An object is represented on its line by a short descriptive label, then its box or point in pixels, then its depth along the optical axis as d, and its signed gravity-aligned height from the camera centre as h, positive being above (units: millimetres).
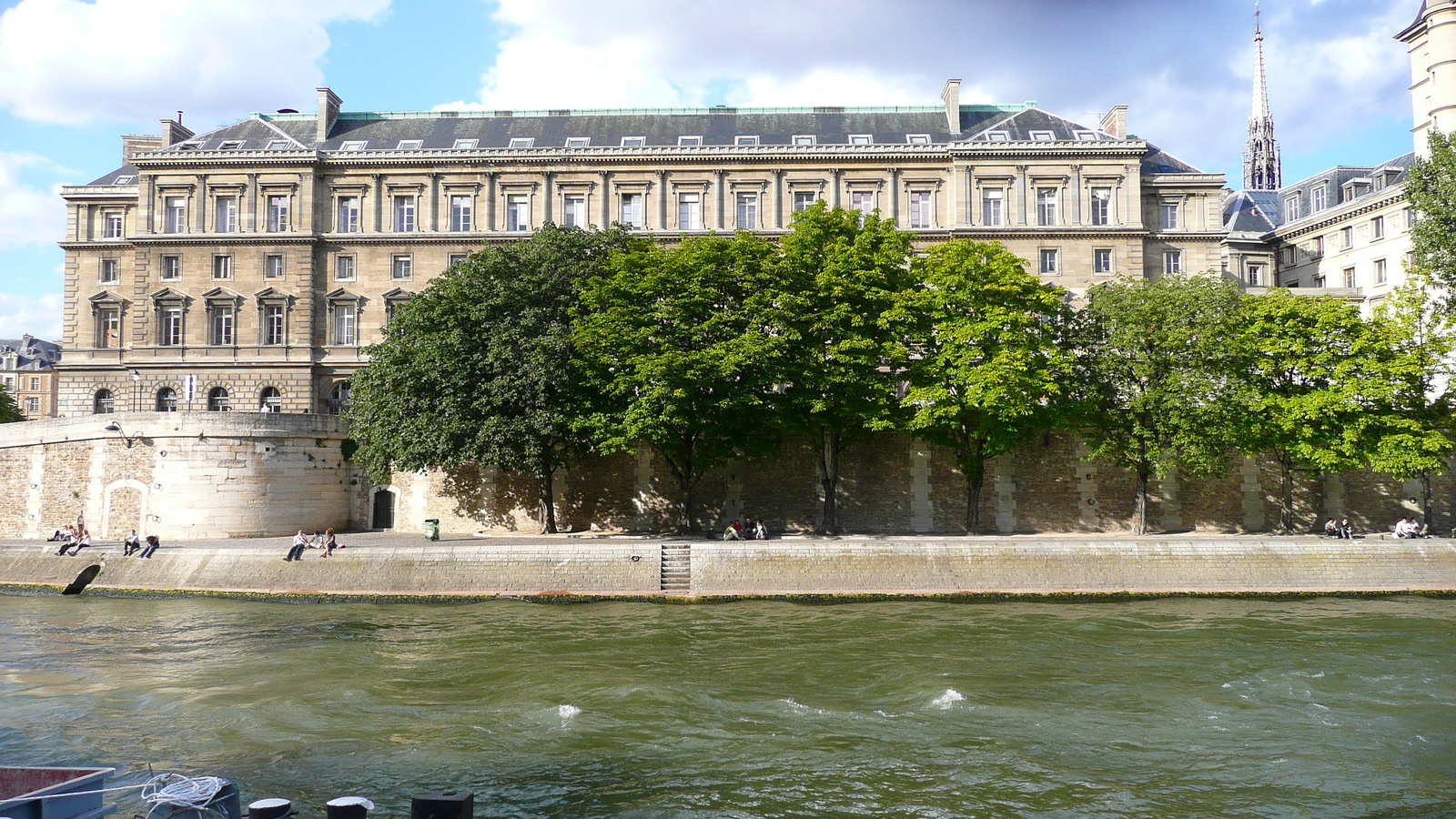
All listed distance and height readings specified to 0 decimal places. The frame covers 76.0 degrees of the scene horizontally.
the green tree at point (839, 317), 35438 +5457
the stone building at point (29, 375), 98250 +9707
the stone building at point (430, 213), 50781 +13762
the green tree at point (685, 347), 33406 +4191
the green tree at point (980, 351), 34812 +4097
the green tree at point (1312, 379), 34688 +2877
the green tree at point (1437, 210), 36062 +9447
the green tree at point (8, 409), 64625 +4020
